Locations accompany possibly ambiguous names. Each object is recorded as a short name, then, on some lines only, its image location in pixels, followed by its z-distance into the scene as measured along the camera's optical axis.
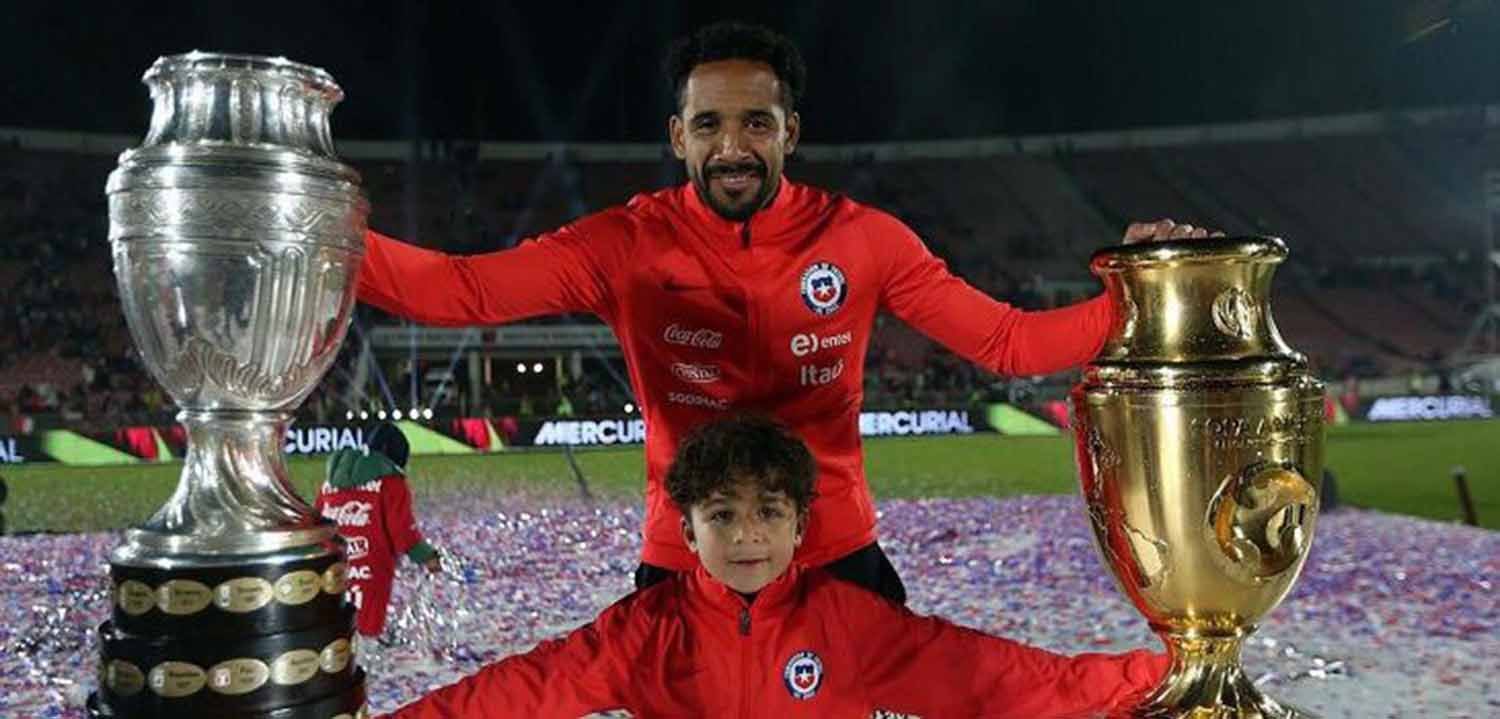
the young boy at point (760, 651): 1.53
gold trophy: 1.16
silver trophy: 1.12
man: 1.82
